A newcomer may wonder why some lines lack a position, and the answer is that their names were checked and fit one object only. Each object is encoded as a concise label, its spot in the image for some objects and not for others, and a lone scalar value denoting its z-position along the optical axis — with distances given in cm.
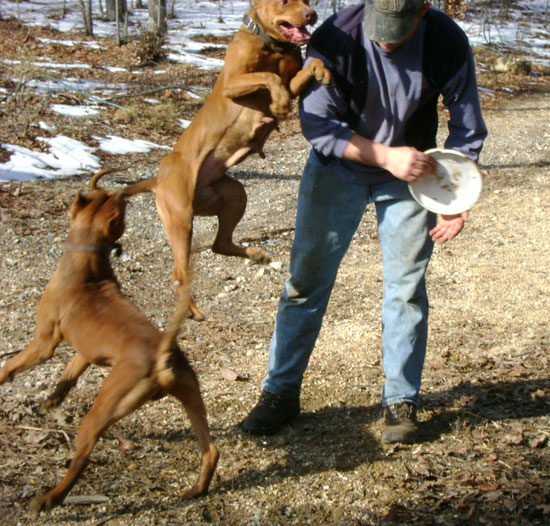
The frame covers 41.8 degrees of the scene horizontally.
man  340
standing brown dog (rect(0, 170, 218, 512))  294
